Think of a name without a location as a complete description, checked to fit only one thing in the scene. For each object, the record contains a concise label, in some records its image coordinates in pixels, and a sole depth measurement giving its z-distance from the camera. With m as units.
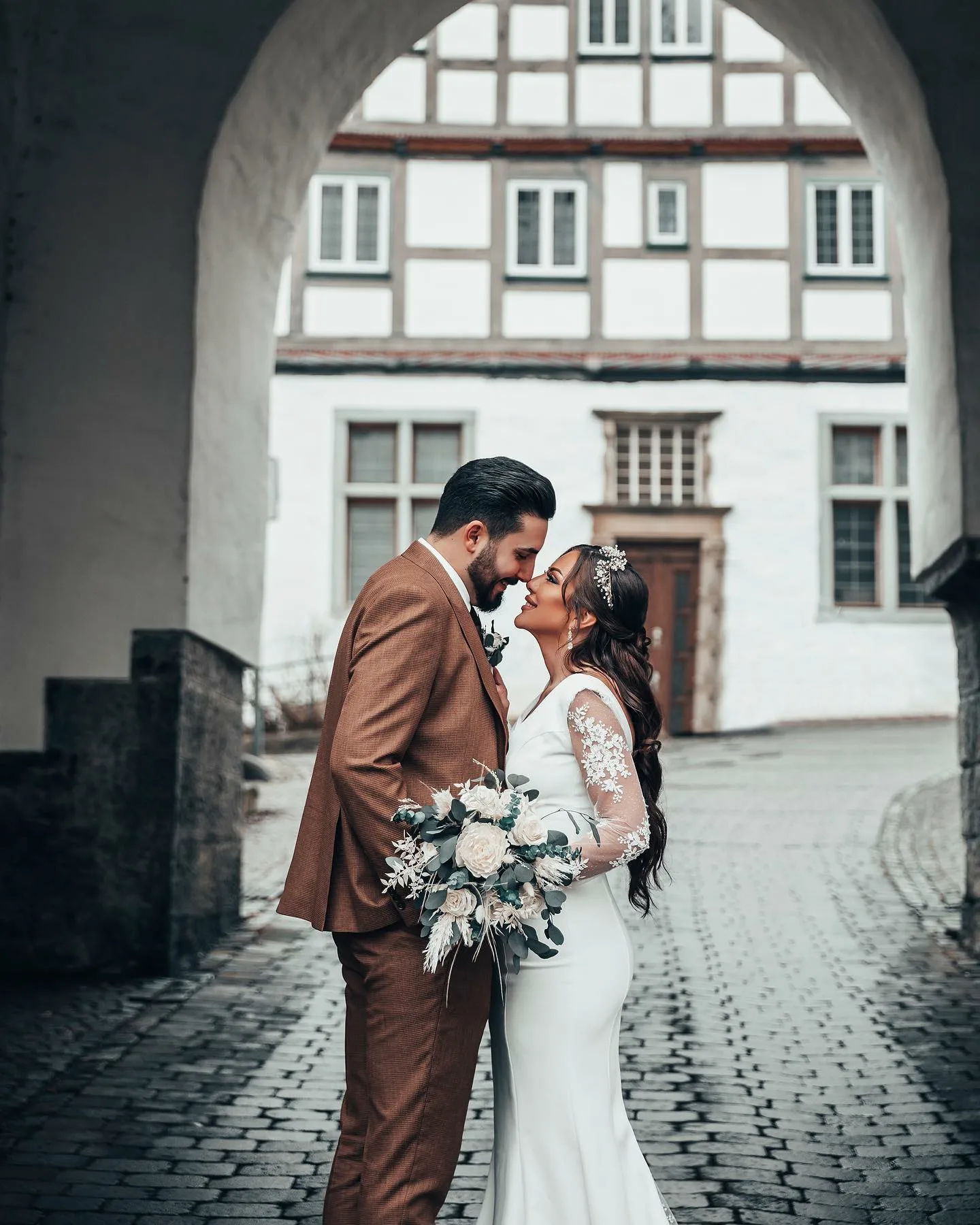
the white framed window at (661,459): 19.34
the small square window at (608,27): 19.50
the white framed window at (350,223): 19.55
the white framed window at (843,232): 19.53
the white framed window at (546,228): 19.56
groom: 2.91
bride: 3.19
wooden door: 19.27
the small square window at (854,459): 19.58
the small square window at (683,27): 19.45
